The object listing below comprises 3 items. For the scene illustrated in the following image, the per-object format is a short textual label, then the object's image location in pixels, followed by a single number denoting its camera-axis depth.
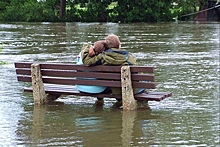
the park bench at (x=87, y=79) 16.66
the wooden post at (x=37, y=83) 18.30
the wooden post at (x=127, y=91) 16.60
